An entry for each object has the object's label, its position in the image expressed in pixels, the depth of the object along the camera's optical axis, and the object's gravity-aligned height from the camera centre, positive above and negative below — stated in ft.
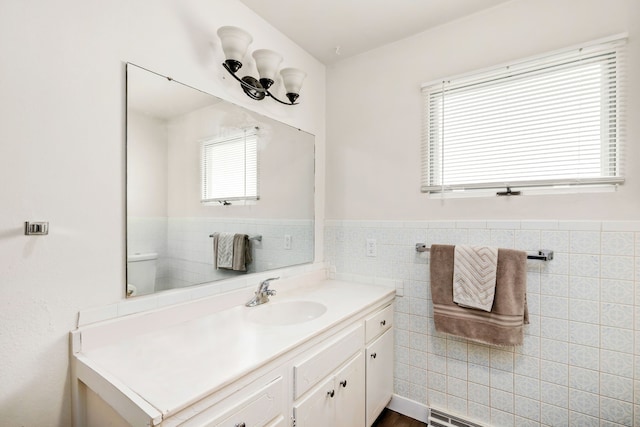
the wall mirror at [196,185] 4.00 +0.47
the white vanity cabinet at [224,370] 2.67 -1.59
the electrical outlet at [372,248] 6.70 -0.76
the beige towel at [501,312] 4.87 -1.65
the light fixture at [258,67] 4.57 +2.52
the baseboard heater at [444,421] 5.59 -3.90
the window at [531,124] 4.65 +1.57
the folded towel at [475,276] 5.01 -1.05
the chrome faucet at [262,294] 5.26 -1.42
